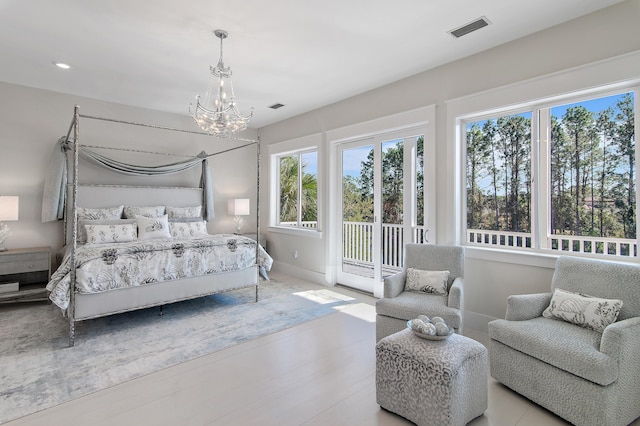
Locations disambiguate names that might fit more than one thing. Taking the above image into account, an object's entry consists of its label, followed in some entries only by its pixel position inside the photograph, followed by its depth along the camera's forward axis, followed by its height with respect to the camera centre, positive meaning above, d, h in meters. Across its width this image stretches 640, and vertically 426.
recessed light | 3.71 +1.75
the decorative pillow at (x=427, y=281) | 3.06 -0.62
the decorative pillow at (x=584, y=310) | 2.12 -0.64
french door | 4.14 +0.16
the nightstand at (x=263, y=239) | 6.30 -0.44
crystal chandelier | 3.13 +1.00
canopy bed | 3.09 -0.34
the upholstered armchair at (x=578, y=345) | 1.80 -0.78
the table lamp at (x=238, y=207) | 5.91 +0.17
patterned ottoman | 1.78 -0.94
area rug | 2.33 -1.17
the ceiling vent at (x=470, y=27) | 2.81 +1.69
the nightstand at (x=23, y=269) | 3.88 -0.65
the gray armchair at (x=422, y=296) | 2.68 -0.73
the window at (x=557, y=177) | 2.74 +0.37
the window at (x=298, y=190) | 5.76 +0.50
